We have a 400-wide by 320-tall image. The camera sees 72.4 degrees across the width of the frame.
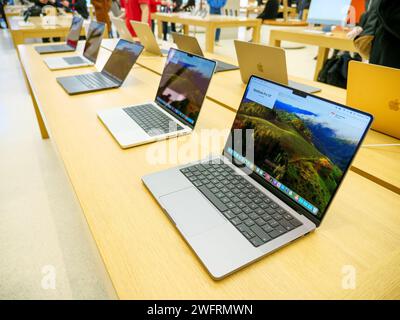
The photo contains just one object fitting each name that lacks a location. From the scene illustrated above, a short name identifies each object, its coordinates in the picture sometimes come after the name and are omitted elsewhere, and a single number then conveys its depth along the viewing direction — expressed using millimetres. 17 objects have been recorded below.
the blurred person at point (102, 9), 3420
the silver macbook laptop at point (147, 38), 2027
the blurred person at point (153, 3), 3125
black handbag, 2318
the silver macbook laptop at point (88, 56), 1784
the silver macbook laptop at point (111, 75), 1340
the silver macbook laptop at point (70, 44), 2195
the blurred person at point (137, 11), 2971
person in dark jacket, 1221
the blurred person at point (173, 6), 6175
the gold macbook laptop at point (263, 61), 1119
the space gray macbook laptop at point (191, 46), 1637
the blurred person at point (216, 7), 5160
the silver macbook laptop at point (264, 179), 514
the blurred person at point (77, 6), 4996
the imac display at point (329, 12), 2594
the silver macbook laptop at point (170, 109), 908
